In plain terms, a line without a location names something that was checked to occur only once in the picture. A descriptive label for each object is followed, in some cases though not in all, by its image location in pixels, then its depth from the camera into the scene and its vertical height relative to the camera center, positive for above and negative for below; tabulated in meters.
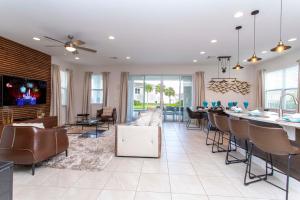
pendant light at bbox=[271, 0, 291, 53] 2.85 +0.91
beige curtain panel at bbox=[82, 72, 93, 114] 8.62 +0.30
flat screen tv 4.75 +0.26
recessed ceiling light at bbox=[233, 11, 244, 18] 3.30 +1.71
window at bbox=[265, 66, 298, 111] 6.09 +0.64
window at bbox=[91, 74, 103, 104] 8.98 +0.59
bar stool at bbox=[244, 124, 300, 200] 1.94 -0.46
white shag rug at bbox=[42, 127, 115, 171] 3.05 -1.15
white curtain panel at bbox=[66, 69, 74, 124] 7.95 +0.09
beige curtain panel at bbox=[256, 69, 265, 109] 7.48 +0.57
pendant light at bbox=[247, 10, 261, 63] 3.87 +0.97
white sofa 3.47 -0.81
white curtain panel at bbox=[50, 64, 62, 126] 6.77 +0.27
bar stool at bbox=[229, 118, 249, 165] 2.75 -0.43
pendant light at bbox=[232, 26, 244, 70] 3.94 +1.71
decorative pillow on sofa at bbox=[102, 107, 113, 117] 7.90 -0.50
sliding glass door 8.84 +0.37
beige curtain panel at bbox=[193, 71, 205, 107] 8.36 +0.60
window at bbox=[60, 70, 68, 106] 7.86 +0.60
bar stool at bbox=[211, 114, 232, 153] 3.44 -0.44
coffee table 5.43 -1.11
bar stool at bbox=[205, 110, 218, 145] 4.19 -0.42
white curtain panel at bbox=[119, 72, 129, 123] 8.56 +0.17
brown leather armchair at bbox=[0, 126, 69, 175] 2.70 -0.72
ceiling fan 4.18 +1.37
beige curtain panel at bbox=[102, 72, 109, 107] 8.64 +0.72
